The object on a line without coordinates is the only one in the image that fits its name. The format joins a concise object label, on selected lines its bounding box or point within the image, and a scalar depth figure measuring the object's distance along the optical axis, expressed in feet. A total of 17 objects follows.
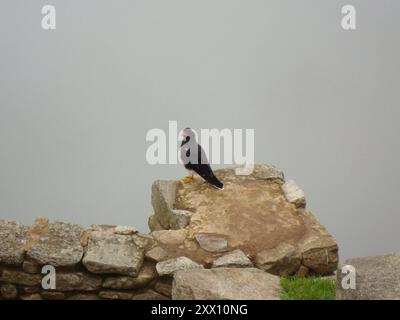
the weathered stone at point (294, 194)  27.53
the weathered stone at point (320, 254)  23.06
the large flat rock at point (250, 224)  22.94
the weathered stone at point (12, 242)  20.86
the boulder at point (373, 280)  16.31
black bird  27.99
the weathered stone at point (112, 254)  20.72
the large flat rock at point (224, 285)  17.75
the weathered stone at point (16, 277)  21.03
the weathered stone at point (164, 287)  21.24
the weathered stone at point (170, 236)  23.09
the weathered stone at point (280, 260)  22.45
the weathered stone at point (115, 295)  20.99
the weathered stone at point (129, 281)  20.94
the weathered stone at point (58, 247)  20.80
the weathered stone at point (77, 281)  20.80
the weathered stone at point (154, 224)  29.01
